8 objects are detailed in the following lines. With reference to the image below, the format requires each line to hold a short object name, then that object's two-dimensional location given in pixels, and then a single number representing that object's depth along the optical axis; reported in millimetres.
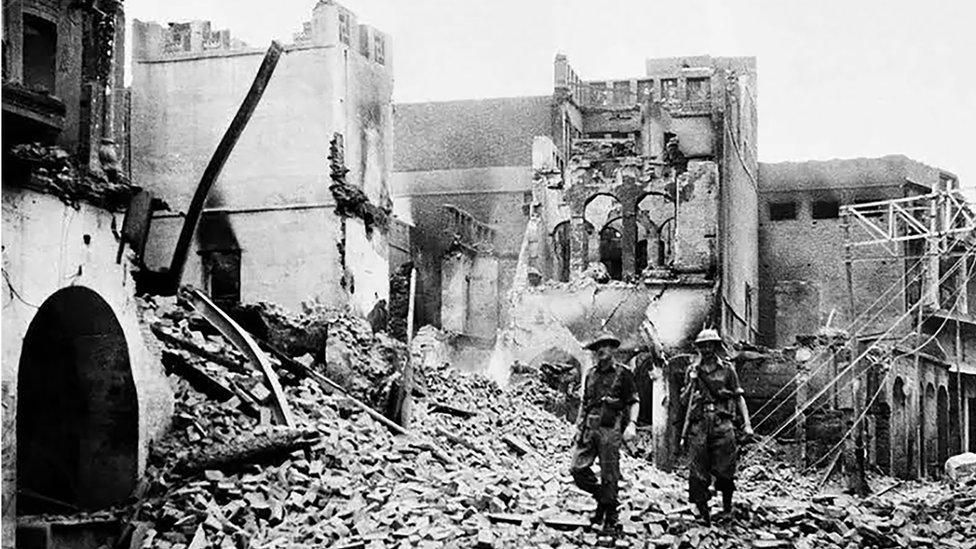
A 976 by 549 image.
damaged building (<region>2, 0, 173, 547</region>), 12383
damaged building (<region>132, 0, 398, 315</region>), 23281
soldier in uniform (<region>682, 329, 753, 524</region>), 11609
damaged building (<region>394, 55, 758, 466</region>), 27578
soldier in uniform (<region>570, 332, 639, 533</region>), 11398
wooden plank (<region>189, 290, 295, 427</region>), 15022
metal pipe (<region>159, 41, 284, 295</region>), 12719
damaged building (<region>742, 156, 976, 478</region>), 24953
